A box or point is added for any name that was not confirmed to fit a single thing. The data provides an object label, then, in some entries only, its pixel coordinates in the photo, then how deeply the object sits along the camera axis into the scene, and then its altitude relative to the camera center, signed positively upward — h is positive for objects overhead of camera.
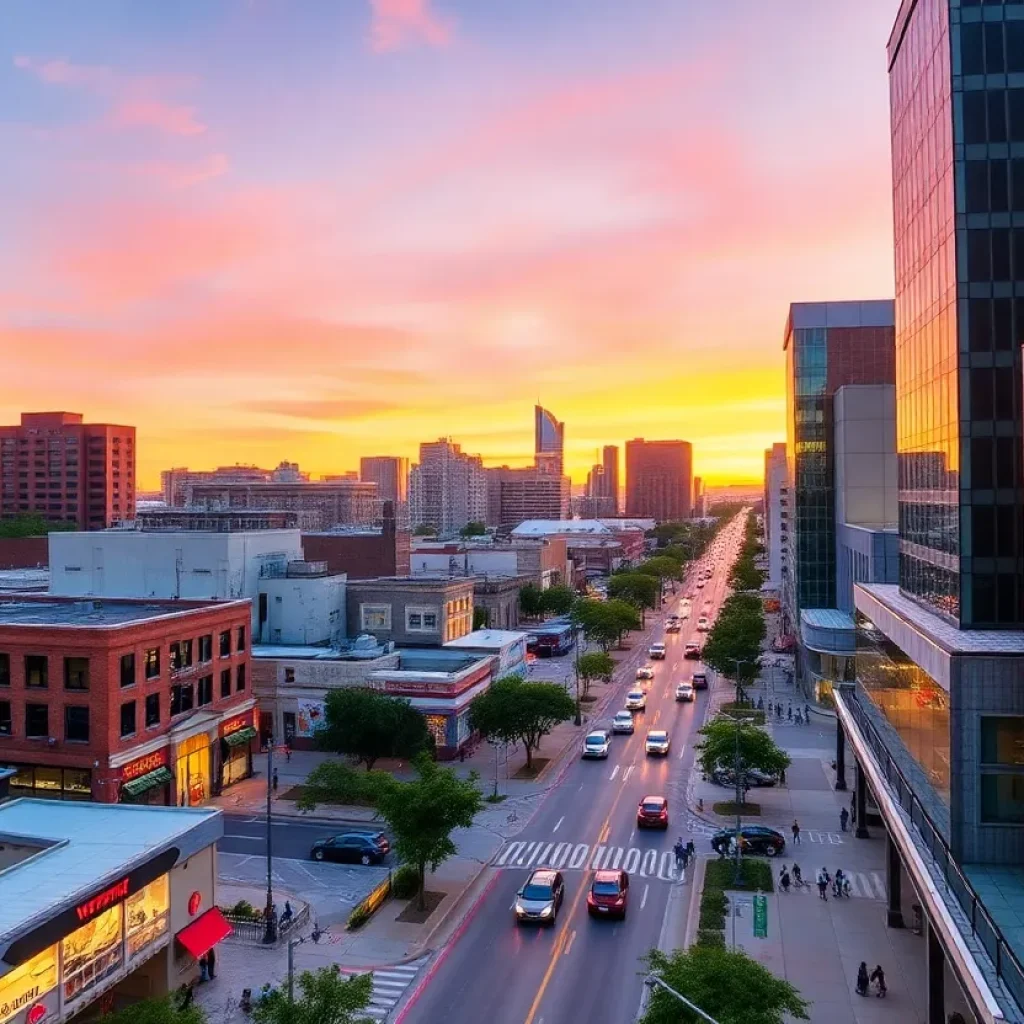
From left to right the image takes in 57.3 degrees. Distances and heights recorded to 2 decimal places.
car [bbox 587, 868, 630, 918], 35.75 -14.50
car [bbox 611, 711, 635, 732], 69.31 -15.12
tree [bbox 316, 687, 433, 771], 53.91 -11.93
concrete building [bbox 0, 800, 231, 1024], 23.08 -10.44
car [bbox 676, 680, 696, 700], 81.25 -15.06
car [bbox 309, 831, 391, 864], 42.56 -14.94
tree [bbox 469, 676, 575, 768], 57.25 -11.59
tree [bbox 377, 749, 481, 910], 36.44 -11.53
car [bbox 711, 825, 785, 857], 43.69 -15.06
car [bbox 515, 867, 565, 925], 35.12 -14.44
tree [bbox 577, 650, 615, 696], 79.69 -12.42
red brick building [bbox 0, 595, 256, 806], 44.91 -9.23
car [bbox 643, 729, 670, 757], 62.53 -15.06
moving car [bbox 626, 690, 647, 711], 76.59 -14.95
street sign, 33.56 -14.30
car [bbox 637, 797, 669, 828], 47.25 -14.90
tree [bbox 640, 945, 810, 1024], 21.86 -11.30
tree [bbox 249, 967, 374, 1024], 22.50 -11.74
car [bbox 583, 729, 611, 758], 61.75 -14.97
